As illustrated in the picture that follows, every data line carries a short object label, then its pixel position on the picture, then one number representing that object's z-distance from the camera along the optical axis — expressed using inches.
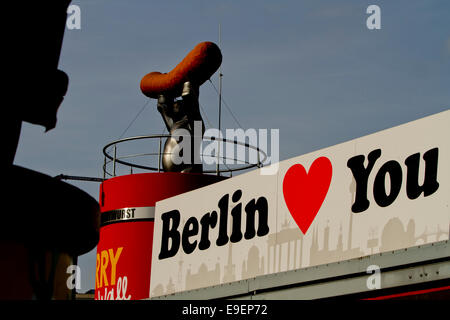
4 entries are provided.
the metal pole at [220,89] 884.1
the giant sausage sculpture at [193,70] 860.6
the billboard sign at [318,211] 400.5
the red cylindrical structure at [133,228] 775.1
